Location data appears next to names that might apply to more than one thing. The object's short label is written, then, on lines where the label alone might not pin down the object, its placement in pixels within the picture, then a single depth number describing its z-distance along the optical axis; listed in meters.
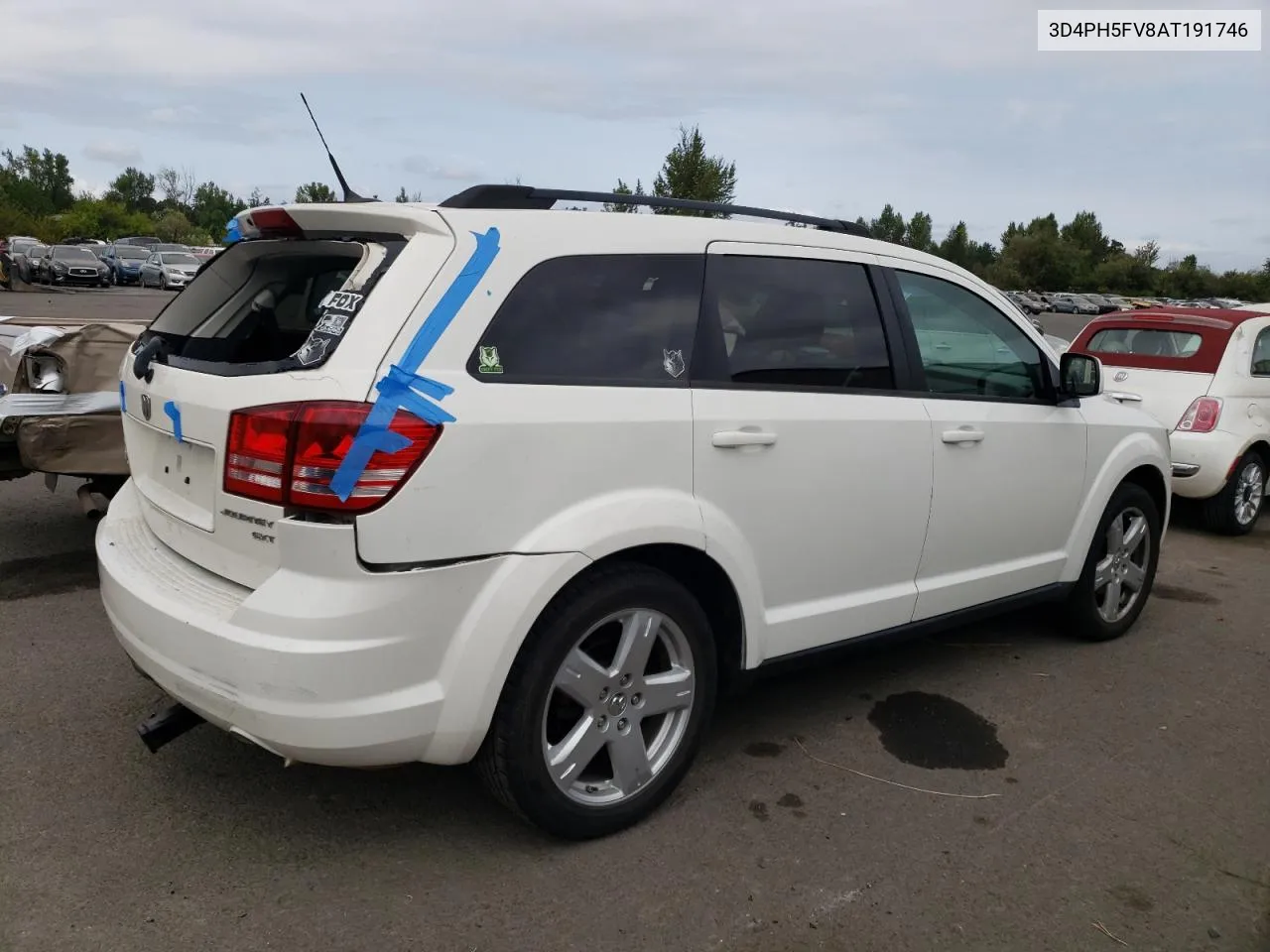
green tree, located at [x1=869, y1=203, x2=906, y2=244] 95.81
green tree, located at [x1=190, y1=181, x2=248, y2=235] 107.06
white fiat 7.41
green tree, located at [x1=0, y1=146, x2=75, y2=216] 94.12
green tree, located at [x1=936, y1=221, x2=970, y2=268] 107.69
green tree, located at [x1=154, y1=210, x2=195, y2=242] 85.88
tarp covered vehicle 4.71
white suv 2.49
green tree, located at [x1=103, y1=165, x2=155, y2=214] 110.62
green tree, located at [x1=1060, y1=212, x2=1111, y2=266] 112.62
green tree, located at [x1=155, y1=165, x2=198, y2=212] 114.69
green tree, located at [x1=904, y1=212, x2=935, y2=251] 95.95
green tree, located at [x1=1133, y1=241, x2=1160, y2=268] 102.00
